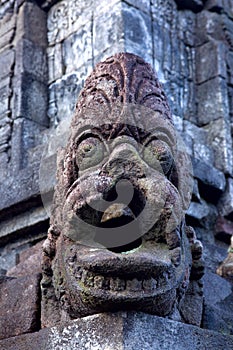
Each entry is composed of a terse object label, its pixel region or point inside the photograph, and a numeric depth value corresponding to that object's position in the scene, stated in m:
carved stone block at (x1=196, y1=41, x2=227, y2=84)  5.72
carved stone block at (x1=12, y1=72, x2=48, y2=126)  5.48
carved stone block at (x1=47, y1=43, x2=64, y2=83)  5.66
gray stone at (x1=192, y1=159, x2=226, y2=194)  4.83
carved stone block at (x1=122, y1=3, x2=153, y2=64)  5.11
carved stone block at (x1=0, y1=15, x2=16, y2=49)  5.99
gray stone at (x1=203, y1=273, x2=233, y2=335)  2.96
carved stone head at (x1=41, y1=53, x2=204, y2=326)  2.46
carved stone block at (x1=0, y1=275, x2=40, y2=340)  2.89
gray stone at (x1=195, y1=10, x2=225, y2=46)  5.97
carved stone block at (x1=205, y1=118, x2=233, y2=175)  5.29
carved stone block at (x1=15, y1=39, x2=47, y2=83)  5.66
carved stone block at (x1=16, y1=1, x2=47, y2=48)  5.86
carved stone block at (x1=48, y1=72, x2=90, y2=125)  5.38
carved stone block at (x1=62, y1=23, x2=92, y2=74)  5.41
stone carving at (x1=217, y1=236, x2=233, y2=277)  3.69
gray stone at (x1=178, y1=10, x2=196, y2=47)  5.89
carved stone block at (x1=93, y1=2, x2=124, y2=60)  5.09
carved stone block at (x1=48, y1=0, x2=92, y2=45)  5.61
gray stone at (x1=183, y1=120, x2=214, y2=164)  5.28
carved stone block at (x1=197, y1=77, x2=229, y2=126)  5.56
